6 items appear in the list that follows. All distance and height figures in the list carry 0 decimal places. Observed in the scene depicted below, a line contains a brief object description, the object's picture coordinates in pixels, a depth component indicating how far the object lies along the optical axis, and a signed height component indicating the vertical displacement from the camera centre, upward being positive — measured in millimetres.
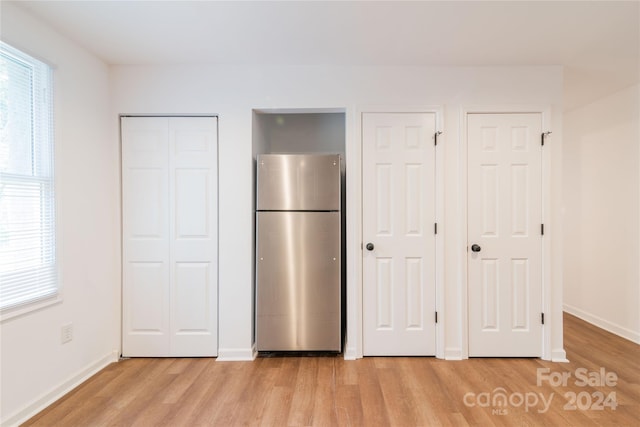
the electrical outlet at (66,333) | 2178 -854
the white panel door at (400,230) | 2689 -164
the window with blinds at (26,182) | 1856 +186
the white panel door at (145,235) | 2682 -202
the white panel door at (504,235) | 2660 -206
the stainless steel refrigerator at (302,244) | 2670 -280
